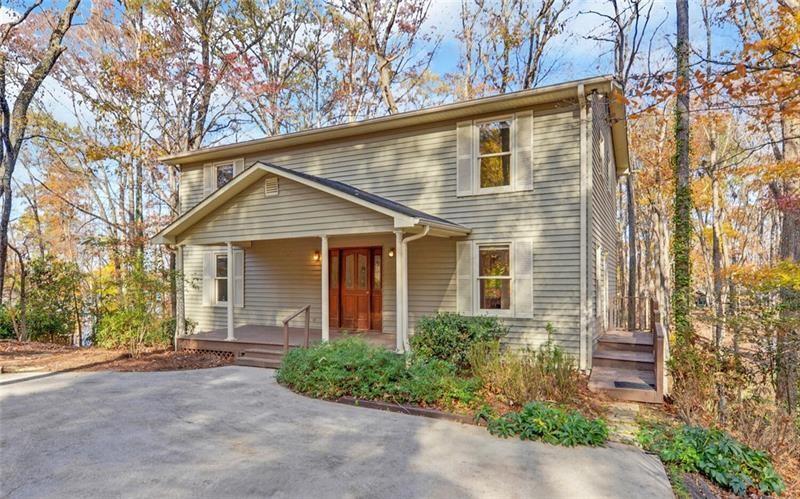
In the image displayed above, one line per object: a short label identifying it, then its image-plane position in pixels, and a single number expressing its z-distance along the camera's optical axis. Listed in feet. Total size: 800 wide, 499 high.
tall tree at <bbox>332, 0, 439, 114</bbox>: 49.47
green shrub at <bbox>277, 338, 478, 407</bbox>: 18.90
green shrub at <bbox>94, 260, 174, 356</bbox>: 31.99
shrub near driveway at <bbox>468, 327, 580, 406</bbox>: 18.06
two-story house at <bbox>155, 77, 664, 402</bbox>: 24.85
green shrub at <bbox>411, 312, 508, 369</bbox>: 23.15
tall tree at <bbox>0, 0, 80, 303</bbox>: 28.63
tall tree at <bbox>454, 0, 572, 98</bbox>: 49.08
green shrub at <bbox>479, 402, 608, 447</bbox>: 14.99
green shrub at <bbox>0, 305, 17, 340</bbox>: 37.91
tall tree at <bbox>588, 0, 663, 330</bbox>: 42.44
